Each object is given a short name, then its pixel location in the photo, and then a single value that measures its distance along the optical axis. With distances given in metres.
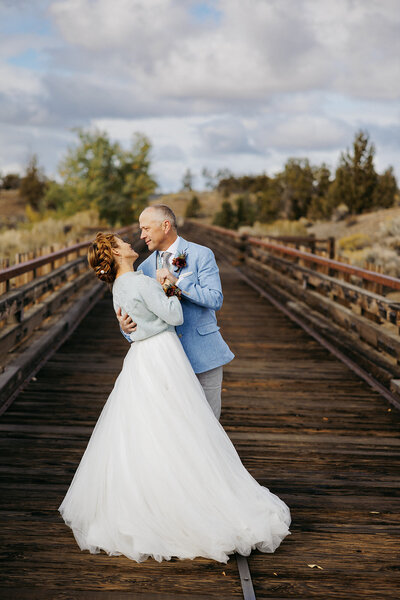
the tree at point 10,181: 103.00
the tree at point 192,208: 99.06
